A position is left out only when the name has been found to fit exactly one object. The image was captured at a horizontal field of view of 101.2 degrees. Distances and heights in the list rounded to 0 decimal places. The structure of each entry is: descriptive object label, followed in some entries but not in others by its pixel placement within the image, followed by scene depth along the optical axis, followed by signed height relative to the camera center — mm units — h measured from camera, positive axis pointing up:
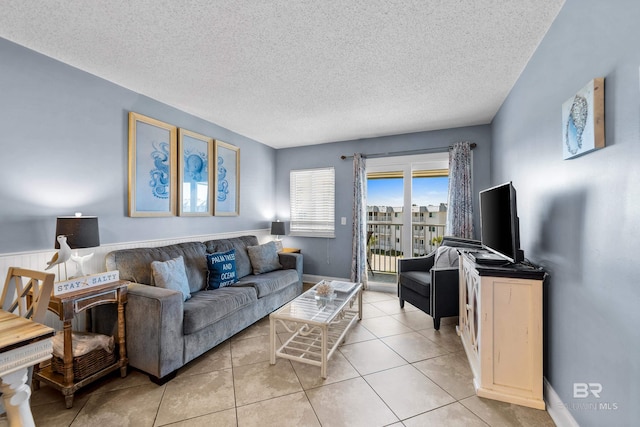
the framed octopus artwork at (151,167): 2709 +534
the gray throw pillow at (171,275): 2324 -553
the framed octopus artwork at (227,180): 3760 +522
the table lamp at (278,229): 4598 -247
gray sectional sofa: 1986 -818
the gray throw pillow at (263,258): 3587 -605
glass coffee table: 2145 -1052
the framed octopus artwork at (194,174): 3209 +536
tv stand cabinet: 1748 -824
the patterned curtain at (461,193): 3723 +304
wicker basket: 1818 -1060
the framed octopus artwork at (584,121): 1243 +484
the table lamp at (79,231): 1964 -116
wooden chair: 1371 -430
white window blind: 4746 +239
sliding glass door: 4113 +199
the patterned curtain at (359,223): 4359 -139
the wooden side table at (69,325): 1744 -780
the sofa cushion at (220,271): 2943 -634
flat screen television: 1800 -66
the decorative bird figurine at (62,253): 1905 -275
